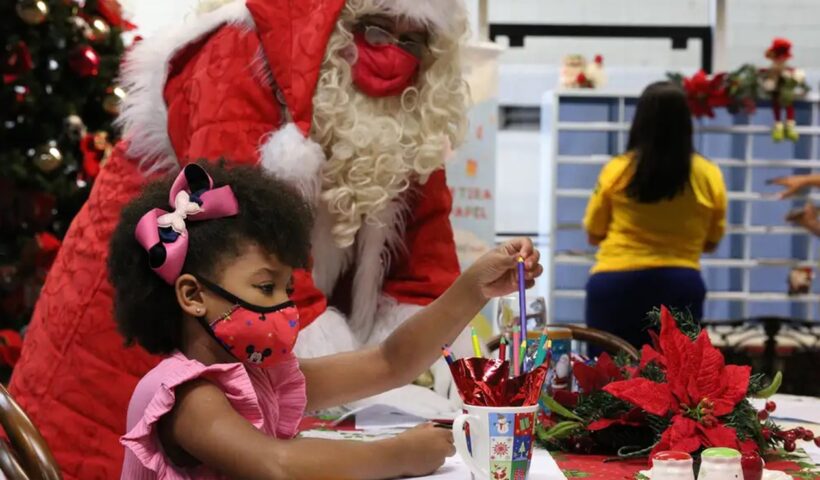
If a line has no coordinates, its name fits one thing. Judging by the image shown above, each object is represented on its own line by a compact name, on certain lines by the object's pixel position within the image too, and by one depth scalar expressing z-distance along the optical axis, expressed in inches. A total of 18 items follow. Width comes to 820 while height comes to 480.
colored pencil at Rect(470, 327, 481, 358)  82.3
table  82.4
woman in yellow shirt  201.4
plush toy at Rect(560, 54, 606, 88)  325.4
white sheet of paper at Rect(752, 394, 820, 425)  102.2
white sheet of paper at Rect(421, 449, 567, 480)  82.3
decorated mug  76.9
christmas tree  180.3
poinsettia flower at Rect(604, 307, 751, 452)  83.5
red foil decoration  76.9
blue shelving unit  318.3
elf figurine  311.7
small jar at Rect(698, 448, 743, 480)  74.7
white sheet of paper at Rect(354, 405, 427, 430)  99.3
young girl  78.8
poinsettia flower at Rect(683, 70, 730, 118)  308.7
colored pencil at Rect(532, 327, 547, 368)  79.8
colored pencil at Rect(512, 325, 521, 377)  81.4
